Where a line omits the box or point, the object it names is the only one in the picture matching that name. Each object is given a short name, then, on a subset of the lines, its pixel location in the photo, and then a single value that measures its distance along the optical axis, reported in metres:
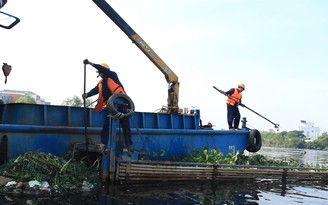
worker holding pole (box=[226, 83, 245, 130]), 11.30
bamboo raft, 6.75
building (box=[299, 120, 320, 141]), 143.90
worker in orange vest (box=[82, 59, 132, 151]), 6.99
